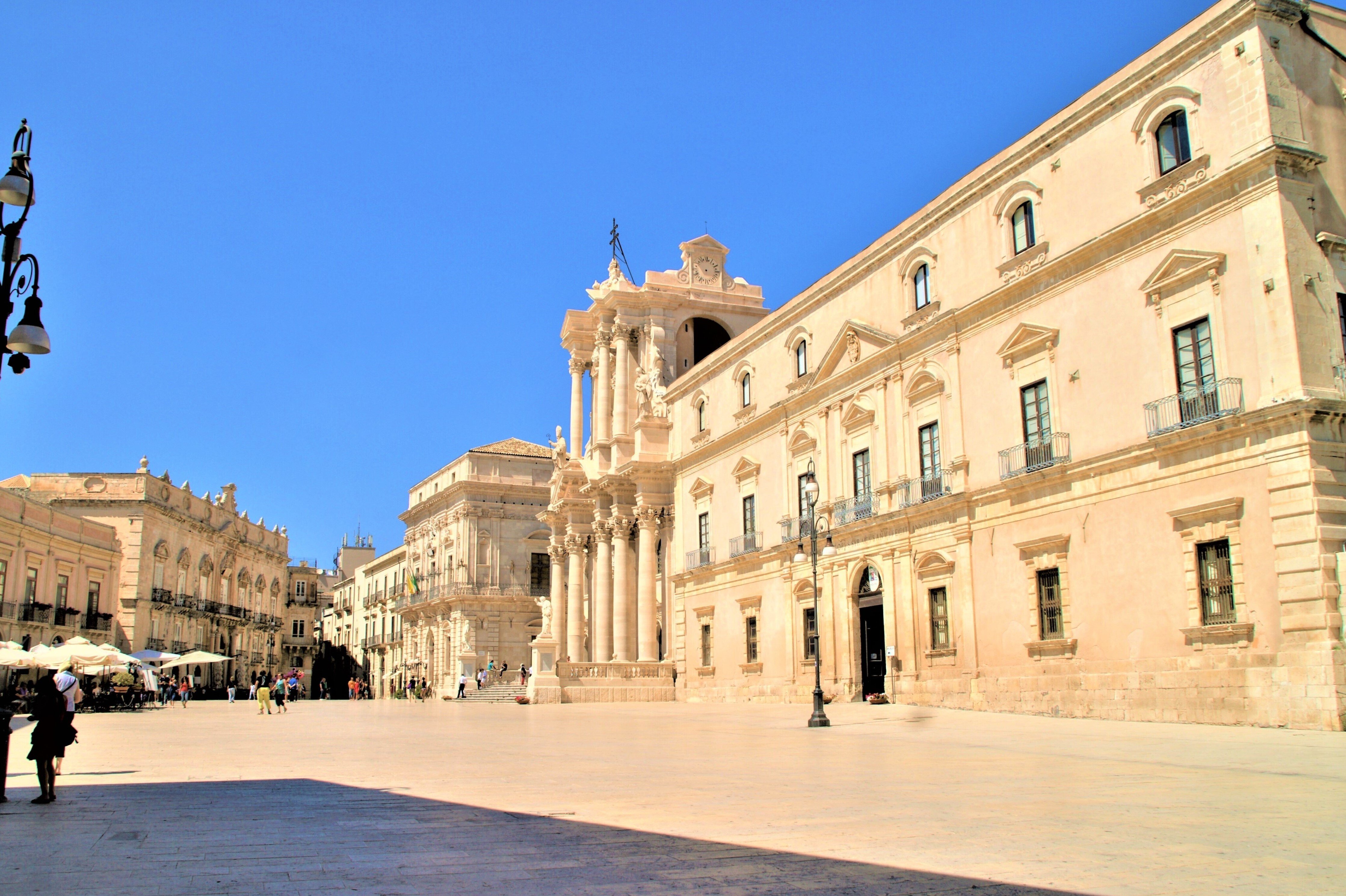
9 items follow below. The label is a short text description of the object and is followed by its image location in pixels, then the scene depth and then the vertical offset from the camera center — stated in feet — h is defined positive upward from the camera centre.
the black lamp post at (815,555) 63.62 +5.88
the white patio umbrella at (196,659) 143.54 -0.03
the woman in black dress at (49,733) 29.86 -1.95
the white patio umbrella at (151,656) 144.77 +0.35
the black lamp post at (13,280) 30.25 +10.57
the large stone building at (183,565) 174.19 +16.57
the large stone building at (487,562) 205.77 +17.31
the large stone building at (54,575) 139.94 +11.56
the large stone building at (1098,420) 54.75 +14.23
